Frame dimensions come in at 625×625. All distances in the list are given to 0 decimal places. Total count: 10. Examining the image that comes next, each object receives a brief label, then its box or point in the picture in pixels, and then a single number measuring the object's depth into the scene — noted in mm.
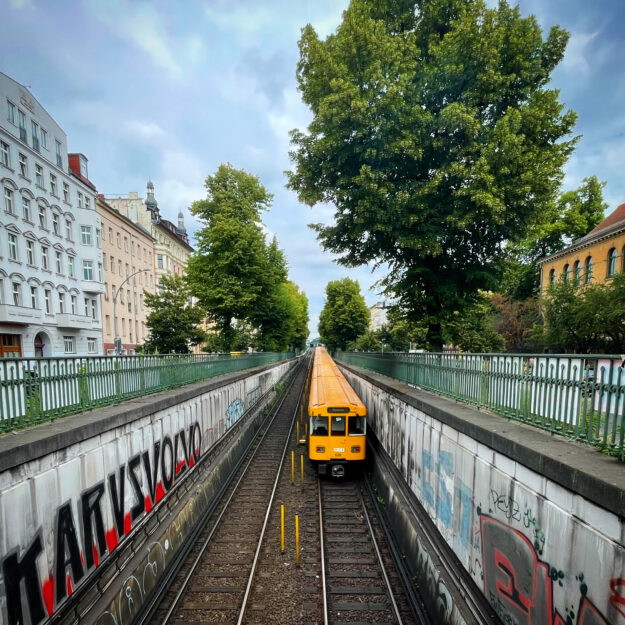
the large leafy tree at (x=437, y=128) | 10781
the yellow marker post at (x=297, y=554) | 8180
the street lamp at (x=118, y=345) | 21547
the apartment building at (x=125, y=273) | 36406
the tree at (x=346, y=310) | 58562
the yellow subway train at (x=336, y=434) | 12406
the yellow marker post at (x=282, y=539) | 8801
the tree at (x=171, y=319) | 25750
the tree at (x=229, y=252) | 25375
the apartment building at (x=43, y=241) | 24250
